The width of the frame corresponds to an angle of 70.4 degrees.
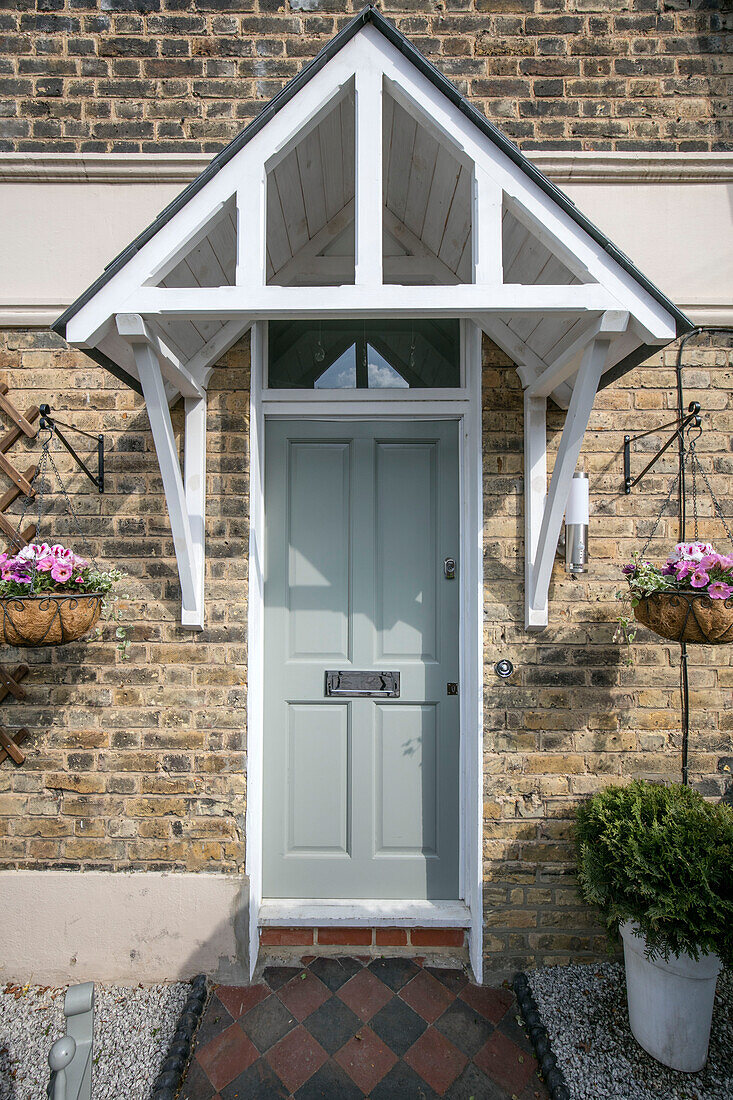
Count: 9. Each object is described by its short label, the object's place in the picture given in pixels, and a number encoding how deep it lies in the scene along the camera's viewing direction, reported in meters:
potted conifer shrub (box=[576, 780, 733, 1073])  1.73
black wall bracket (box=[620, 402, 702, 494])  2.26
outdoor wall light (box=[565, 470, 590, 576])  2.13
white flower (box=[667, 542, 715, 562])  1.90
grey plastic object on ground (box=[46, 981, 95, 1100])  1.21
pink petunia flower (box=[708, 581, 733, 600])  1.81
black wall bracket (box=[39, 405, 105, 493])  2.23
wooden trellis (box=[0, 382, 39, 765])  2.34
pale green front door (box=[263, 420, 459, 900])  2.44
